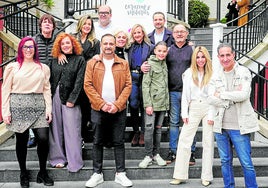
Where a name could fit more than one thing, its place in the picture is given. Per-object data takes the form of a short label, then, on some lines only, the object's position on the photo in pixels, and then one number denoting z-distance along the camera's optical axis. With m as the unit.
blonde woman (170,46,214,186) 5.34
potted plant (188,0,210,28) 14.87
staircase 5.46
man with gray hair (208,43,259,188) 4.79
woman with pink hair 5.16
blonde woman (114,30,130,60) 5.71
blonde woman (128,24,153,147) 5.76
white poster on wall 7.11
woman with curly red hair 5.47
